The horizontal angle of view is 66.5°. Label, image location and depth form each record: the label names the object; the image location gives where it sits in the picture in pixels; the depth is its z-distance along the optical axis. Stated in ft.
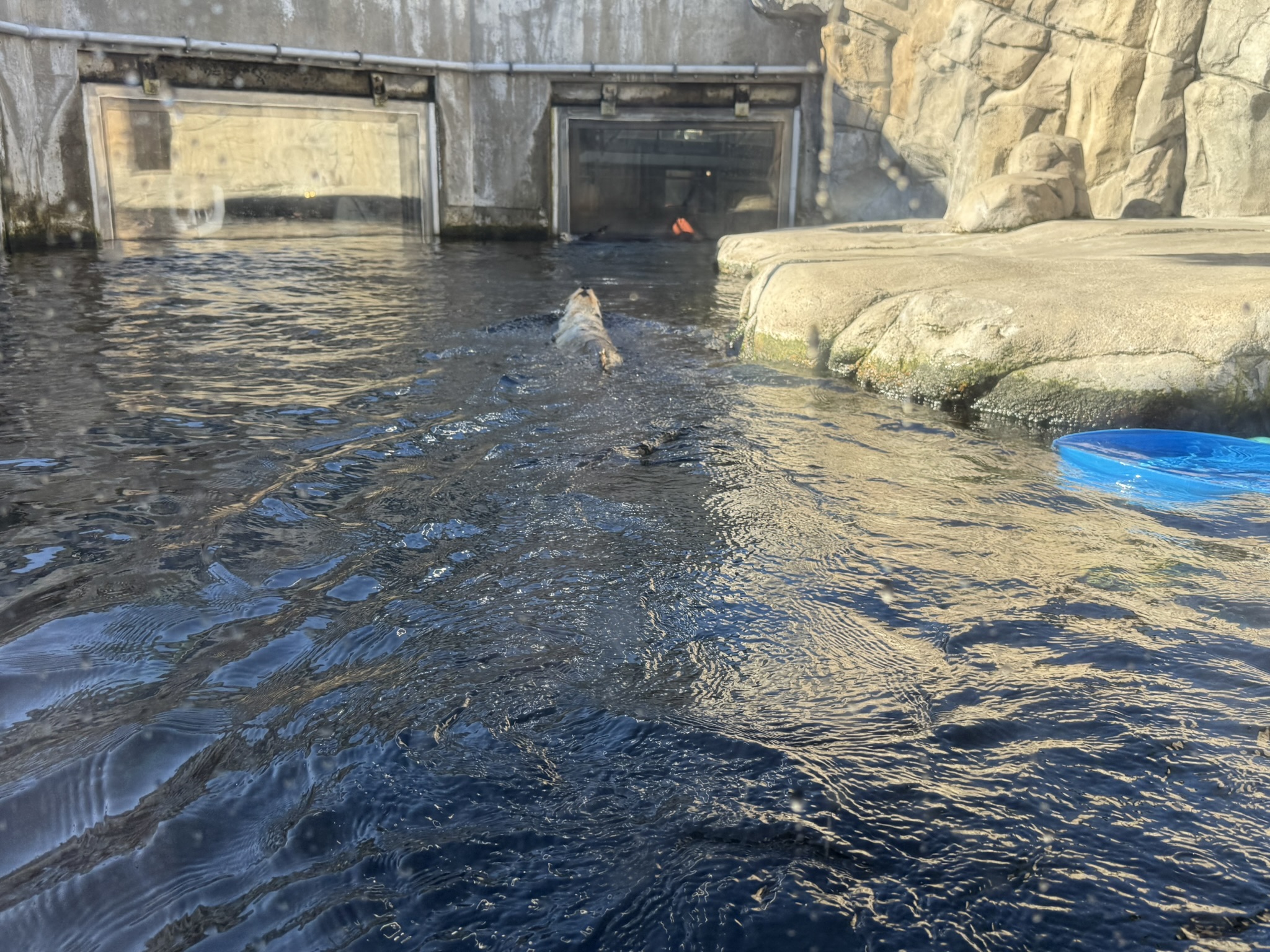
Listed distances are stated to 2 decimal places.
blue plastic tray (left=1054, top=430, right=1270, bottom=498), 11.82
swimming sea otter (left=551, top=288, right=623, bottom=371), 19.40
